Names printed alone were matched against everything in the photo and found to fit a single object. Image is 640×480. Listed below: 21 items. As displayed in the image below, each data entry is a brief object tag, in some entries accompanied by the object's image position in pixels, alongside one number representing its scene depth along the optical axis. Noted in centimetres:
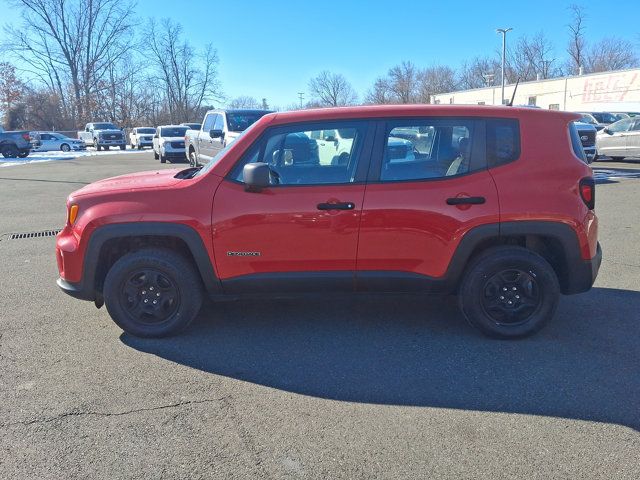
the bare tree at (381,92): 7162
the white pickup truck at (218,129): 1234
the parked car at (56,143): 4038
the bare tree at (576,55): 6994
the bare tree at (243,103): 8273
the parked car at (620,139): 1716
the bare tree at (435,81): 7188
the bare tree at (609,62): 6738
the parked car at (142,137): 4031
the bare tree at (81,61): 6172
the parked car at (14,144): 2939
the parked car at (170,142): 2302
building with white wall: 4000
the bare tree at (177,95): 7200
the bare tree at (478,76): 7144
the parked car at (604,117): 2594
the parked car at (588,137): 1509
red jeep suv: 391
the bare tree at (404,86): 7131
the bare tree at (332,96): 6826
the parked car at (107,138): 4259
